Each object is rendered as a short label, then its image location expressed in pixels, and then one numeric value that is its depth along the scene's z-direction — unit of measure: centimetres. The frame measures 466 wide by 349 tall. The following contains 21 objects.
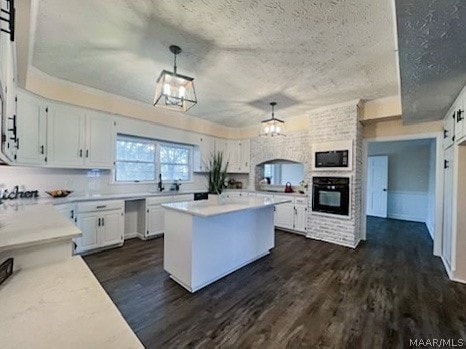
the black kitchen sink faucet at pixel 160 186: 508
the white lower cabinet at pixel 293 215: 491
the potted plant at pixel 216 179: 314
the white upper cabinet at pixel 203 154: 578
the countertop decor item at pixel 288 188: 554
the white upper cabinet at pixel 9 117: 123
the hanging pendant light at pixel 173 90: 218
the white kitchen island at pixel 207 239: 256
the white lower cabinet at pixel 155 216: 444
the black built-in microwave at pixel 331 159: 429
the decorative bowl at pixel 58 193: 352
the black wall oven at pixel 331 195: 430
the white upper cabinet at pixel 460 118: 258
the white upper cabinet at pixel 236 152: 625
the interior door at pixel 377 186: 704
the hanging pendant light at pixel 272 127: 386
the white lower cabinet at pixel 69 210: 325
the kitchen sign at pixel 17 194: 317
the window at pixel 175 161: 533
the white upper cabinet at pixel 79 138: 345
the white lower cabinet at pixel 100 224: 354
